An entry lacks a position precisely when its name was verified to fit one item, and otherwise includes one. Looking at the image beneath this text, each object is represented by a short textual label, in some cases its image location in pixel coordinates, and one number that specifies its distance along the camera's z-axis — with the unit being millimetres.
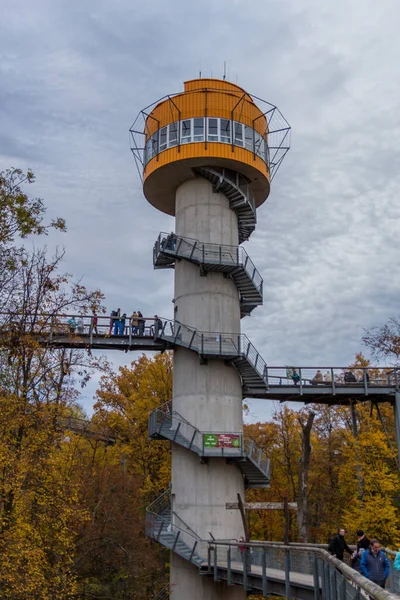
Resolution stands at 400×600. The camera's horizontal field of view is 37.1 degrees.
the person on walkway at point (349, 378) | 29969
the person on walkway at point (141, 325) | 28016
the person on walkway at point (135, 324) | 27984
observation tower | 25109
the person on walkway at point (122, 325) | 28047
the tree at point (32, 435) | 13773
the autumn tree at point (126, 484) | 28656
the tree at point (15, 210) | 13469
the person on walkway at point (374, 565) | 10734
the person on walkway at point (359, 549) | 12734
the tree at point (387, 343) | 29016
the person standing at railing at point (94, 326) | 27750
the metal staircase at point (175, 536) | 23688
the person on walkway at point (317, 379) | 29438
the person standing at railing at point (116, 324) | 27952
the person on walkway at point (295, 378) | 29266
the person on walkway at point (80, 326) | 27406
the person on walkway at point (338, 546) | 13289
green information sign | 25078
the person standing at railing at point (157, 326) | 27039
